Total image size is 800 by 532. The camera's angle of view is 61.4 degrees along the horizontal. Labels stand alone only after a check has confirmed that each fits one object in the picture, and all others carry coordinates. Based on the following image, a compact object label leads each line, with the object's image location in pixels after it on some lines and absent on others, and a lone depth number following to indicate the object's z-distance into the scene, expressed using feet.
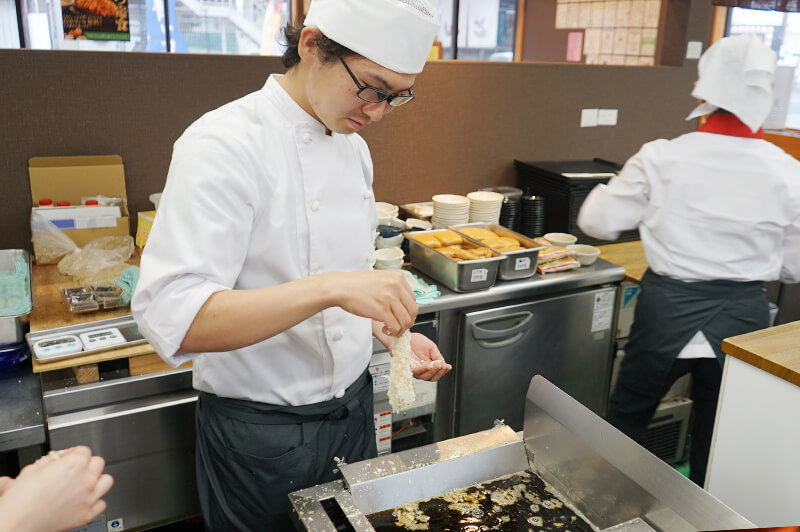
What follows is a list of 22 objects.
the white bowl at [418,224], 9.64
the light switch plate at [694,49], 12.71
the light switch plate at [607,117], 12.10
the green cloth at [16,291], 6.21
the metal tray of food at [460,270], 8.14
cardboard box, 8.00
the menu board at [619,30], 13.39
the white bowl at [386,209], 9.70
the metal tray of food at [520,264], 8.55
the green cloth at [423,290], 7.92
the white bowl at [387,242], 8.93
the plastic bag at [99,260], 7.43
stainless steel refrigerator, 8.55
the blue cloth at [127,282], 6.88
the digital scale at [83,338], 5.98
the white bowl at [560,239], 9.68
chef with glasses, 3.65
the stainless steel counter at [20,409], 5.63
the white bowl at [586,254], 9.26
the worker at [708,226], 7.48
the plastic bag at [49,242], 7.79
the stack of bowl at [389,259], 8.36
